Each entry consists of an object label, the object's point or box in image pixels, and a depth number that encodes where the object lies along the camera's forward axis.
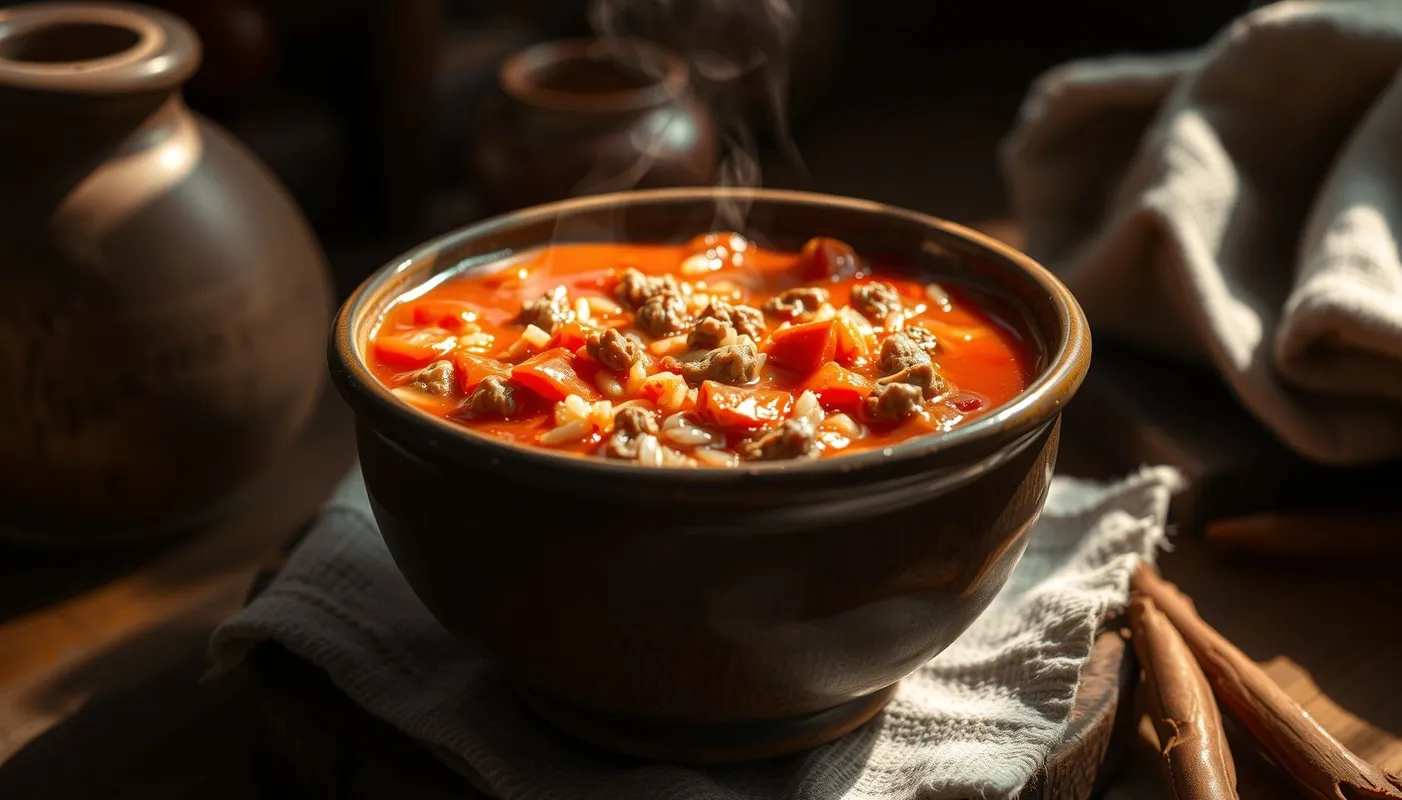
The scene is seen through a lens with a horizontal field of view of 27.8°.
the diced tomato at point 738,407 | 0.71
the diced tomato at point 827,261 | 0.79
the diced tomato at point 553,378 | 0.72
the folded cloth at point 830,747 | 0.72
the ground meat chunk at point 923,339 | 0.75
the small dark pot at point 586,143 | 1.00
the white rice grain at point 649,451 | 0.69
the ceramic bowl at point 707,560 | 0.67
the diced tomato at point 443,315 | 0.76
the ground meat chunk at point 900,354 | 0.73
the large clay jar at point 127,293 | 0.81
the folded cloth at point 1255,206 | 0.83
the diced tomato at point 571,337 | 0.74
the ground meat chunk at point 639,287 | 0.77
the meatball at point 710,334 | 0.74
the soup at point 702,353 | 0.70
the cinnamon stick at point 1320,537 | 0.83
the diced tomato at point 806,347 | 0.73
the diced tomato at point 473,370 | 0.73
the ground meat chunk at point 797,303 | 0.77
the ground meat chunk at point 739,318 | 0.74
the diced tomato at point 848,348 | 0.73
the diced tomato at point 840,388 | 0.71
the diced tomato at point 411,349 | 0.74
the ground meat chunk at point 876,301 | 0.76
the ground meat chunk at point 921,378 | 0.72
